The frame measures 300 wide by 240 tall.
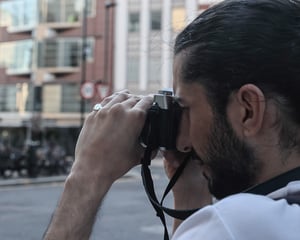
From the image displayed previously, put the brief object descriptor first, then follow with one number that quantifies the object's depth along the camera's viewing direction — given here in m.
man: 0.94
